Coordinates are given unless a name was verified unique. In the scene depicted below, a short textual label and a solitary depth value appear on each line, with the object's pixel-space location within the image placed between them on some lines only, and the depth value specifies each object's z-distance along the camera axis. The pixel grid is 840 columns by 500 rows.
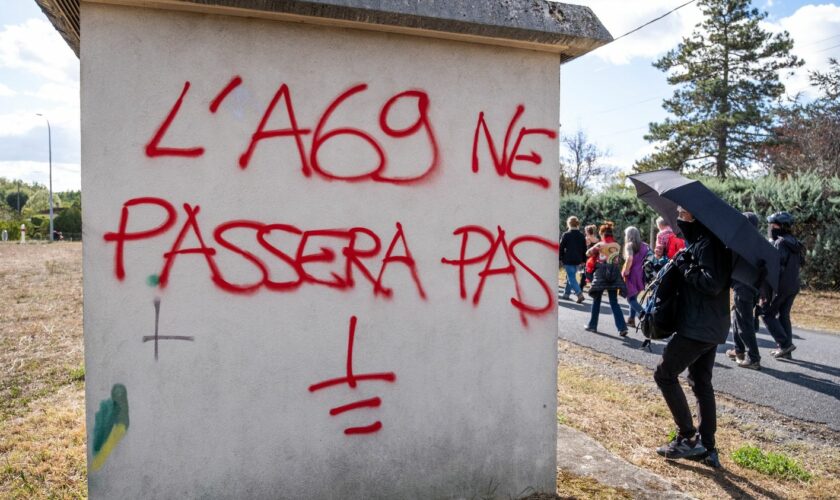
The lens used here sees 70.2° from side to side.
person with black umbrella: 4.05
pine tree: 29.28
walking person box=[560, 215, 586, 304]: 11.98
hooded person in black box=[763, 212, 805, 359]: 7.13
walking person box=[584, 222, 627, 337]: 8.98
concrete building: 2.75
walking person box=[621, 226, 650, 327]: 9.15
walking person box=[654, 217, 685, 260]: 9.03
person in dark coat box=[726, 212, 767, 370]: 6.88
